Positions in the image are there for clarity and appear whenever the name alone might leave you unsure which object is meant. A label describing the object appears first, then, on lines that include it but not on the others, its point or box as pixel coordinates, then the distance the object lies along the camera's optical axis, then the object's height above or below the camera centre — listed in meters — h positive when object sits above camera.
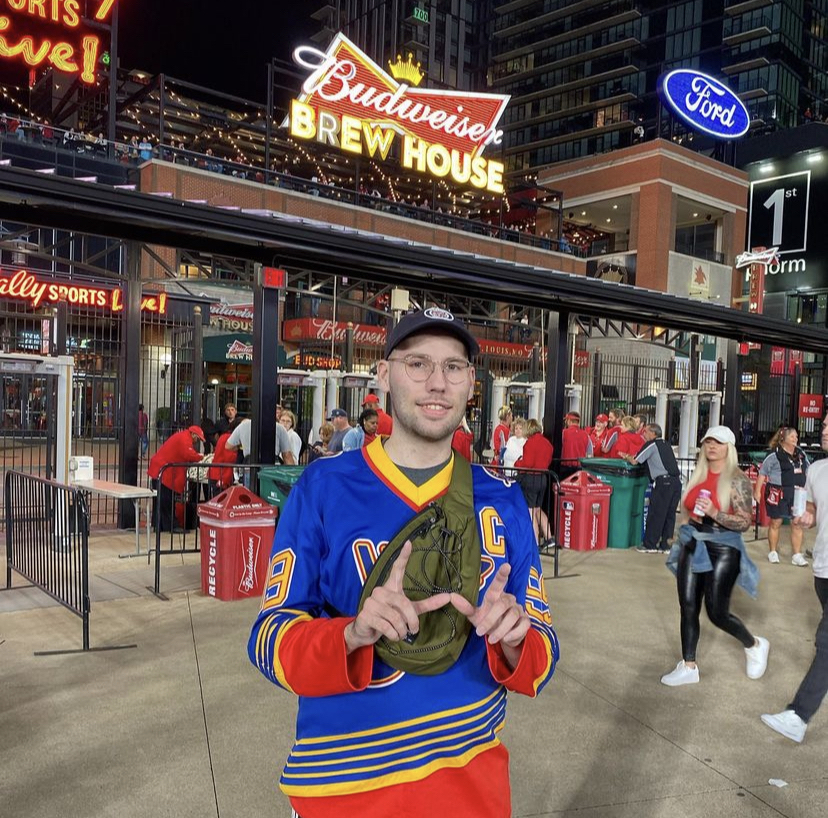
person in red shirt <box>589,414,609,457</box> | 14.40 -0.91
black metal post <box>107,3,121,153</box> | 21.30 +9.55
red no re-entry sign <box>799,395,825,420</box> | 19.62 -0.25
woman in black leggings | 5.08 -1.14
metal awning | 5.95 +1.47
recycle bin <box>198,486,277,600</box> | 6.93 -1.66
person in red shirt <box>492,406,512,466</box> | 13.75 -0.89
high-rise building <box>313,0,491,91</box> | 59.38 +33.75
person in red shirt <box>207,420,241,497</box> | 9.84 -1.29
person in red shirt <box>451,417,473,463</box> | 8.59 -0.69
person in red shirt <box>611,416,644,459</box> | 11.35 -0.80
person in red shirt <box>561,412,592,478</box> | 11.67 -0.94
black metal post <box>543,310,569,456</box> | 10.33 +0.25
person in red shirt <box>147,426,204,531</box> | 9.25 -1.07
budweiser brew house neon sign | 25.34 +10.83
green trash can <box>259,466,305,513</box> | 7.55 -1.12
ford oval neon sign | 38.06 +16.96
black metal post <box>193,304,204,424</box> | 11.38 +0.38
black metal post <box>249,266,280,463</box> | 7.77 +0.21
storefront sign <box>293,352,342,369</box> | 24.57 +0.84
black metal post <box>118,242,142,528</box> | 9.95 +0.39
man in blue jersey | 1.51 -0.54
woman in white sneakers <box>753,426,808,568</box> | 9.48 -1.17
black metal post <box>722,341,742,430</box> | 12.70 +0.14
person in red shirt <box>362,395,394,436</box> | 9.58 -0.52
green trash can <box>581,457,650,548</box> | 10.27 -1.58
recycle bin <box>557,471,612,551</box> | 9.89 -1.77
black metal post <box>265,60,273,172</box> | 24.78 +9.79
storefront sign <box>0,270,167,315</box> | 16.86 +2.20
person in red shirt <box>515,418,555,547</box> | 10.12 -1.29
